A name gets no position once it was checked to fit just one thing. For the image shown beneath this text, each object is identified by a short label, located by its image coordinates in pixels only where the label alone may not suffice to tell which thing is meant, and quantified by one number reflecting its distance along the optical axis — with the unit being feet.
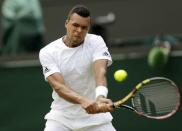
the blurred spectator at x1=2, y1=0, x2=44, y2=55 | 66.90
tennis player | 44.83
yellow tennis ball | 45.86
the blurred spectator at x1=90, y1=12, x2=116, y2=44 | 67.00
